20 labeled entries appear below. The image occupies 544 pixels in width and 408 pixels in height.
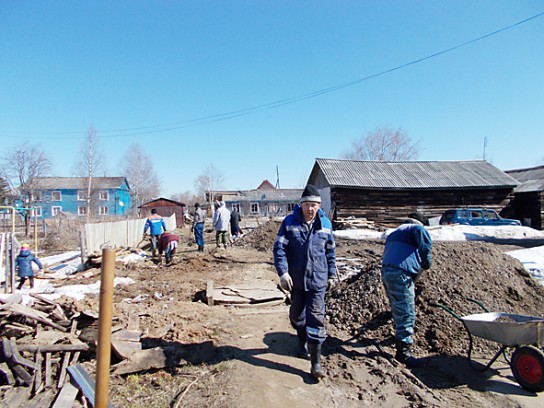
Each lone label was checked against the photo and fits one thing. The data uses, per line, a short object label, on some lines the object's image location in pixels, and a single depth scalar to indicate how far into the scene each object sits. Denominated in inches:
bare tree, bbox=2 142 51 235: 951.6
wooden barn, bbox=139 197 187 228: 1369.3
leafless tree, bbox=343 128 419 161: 1745.8
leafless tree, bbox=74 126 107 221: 1405.0
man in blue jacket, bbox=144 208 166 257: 416.5
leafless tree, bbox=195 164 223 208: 2213.2
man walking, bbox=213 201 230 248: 459.0
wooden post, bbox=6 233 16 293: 268.8
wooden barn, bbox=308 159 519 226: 823.7
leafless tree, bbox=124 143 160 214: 1873.0
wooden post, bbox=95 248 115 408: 63.4
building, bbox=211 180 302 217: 2048.5
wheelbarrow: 124.9
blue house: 1862.7
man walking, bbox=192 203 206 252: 481.7
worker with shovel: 147.3
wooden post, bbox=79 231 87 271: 387.2
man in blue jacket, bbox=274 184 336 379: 131.9
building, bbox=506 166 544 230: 809.1
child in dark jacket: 299.0
